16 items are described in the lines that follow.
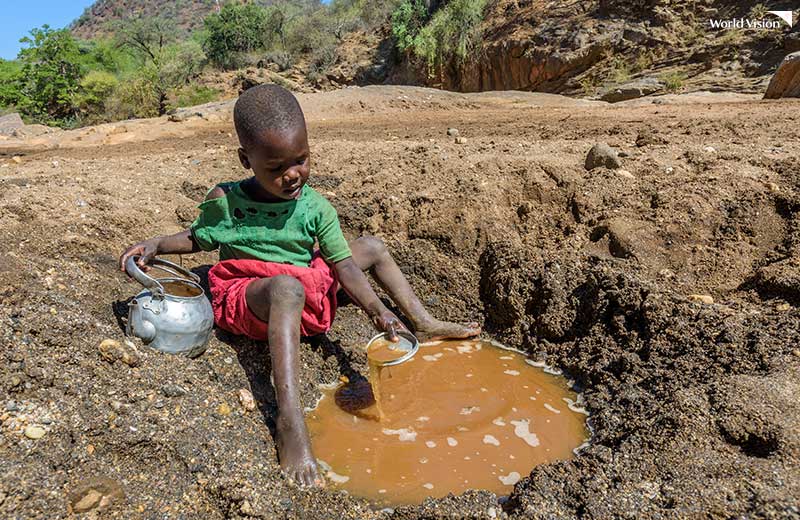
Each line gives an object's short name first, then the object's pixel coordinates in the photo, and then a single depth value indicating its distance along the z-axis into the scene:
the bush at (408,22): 15.88
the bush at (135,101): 16.02
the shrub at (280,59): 19.77
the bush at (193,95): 16.55
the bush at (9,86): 17.88
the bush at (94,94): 17.44
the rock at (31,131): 9.89
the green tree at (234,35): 21.88
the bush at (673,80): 8.51
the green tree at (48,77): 17.69
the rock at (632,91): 8.70
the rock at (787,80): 6.02
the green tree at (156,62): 16.34
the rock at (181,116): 8.48
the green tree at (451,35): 13.74
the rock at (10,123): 10.55
